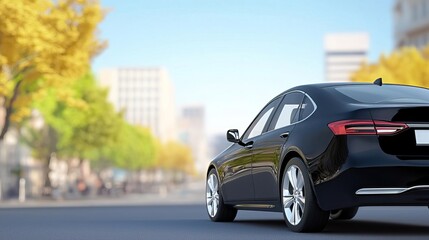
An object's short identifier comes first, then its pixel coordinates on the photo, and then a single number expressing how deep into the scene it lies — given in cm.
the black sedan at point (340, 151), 764
